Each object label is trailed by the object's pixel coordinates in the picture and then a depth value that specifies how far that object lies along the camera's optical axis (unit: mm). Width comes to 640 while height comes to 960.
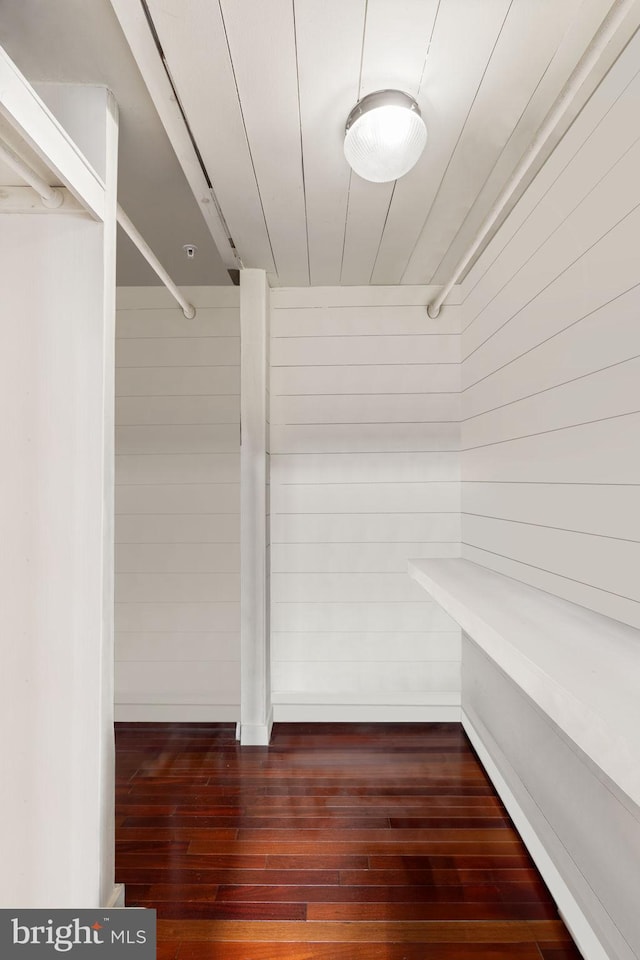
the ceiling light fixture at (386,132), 1442
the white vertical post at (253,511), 2697
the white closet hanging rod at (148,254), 1839
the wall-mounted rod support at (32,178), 1273
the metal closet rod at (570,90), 1093
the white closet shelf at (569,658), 710
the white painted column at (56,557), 1463
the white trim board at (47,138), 1059
